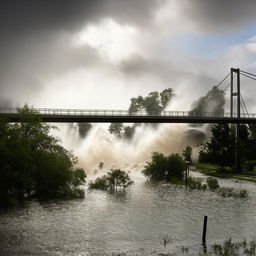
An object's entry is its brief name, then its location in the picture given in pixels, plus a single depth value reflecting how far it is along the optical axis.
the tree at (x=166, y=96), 129.12
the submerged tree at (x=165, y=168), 62.44
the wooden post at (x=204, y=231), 27.20
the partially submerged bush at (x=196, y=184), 51.61
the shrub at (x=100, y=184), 51.80
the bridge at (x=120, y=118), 76.56
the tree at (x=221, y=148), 74.81
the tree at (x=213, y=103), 125.08
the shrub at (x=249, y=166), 75.75
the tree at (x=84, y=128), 137.50
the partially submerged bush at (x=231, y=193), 46.06
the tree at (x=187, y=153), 88.78
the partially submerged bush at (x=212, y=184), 52.47
